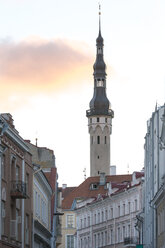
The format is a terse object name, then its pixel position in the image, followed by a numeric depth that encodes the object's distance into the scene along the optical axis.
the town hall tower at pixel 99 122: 160.93
